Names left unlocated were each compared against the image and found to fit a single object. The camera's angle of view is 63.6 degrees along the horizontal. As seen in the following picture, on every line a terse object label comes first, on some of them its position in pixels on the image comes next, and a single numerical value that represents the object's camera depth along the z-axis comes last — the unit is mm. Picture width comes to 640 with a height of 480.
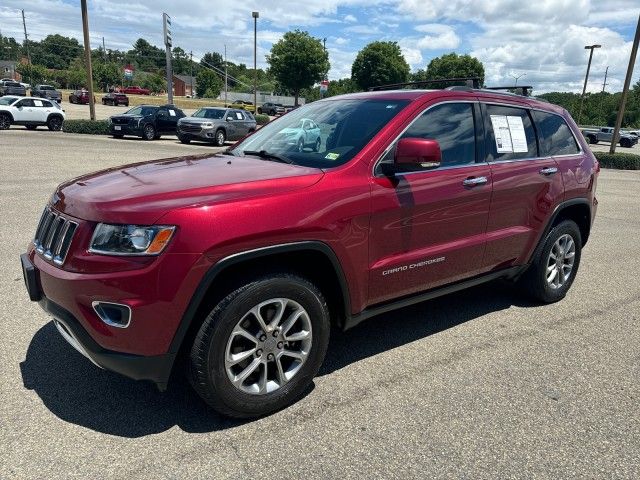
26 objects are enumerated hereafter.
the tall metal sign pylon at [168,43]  31522
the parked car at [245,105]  66019
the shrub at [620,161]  23094
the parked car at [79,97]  54456
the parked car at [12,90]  45375
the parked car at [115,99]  57062
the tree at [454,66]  70562
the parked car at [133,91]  90425
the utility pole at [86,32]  21250
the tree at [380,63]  57062
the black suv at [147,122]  21250
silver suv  20859
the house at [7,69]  117544
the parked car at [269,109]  56594
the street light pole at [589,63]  38312
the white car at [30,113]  22234
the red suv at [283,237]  2434
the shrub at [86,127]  22938
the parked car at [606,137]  45469
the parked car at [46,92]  50281
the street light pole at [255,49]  38169
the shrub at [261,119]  34681
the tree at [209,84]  108888
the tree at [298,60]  48031
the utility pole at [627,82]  20906
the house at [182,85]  126388
